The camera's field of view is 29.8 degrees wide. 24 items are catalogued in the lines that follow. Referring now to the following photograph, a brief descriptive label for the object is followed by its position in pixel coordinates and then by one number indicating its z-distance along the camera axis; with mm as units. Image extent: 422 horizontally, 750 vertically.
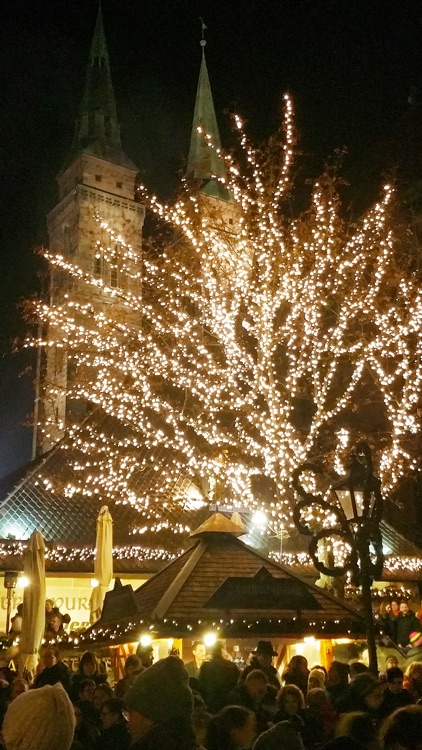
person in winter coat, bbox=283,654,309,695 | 8211
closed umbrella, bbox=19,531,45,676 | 12359
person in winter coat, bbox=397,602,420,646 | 13625
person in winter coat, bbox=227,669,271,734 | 6637
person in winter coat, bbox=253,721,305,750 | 3820
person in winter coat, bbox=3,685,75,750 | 3324
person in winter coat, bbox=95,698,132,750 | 5379
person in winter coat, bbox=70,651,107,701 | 8727
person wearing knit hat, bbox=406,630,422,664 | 9734
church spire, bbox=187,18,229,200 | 36469
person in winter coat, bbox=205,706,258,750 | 4582
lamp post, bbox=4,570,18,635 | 14812
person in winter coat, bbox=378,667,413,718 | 6129
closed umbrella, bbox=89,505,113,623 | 15547
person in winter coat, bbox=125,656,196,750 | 3449
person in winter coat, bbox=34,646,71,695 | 8588
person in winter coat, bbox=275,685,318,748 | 5973
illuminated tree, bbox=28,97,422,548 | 17125
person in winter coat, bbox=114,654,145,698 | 8172
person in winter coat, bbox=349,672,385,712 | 6246
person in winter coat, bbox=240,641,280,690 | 7547
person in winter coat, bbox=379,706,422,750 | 3863
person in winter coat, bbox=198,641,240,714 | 7164
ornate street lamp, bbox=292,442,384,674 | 7352
